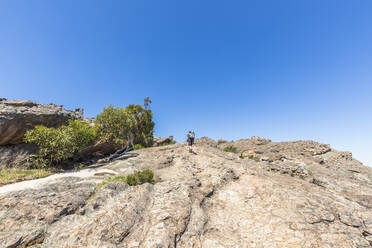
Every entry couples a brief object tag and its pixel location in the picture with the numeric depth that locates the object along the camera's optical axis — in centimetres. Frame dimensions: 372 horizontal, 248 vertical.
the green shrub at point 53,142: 2125
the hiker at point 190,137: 2469
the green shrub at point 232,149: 4349
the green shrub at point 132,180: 1374
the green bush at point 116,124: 2784
